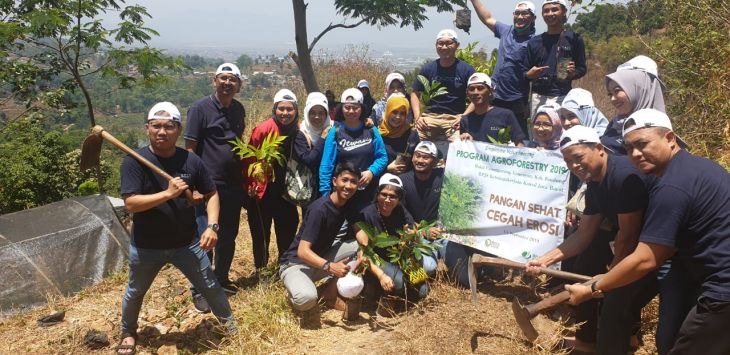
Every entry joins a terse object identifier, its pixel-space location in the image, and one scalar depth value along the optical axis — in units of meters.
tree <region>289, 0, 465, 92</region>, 12.90
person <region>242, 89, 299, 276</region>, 4.80
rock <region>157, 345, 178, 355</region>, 4.18
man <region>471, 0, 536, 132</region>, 5.44
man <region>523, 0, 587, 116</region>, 5.10
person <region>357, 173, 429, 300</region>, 4.35
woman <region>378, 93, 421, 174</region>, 5.02
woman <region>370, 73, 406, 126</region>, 6.07
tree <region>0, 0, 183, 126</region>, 7.66
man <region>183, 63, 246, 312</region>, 4.53
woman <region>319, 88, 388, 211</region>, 4.77
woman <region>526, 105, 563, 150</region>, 4.54
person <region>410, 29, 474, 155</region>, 5.38
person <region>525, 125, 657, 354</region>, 2.96
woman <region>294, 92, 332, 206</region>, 4.82
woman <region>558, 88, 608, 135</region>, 4.48
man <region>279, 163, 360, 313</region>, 4.29
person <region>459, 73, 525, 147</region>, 4.85
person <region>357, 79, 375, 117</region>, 6.62
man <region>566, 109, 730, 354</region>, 2.47
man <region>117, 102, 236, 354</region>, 3.59
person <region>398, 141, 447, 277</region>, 4.71
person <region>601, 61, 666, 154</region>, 3.81
